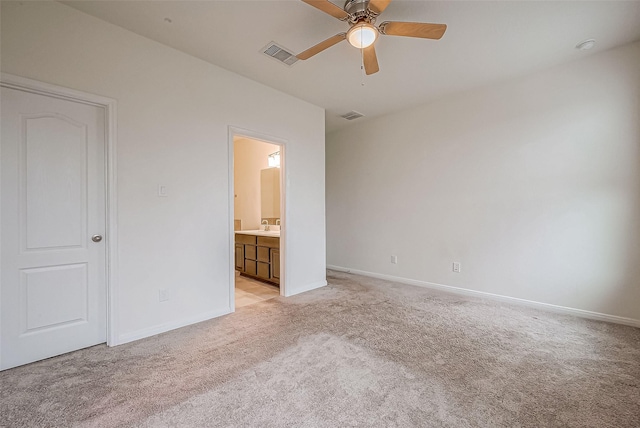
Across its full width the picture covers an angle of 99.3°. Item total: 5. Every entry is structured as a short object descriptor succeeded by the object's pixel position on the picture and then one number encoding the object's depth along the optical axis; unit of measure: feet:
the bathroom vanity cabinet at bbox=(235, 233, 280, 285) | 13.23
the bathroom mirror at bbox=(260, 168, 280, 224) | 16.55
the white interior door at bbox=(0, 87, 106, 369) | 6.38
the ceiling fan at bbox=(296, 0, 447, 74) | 6.11
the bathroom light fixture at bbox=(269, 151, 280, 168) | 16.53
